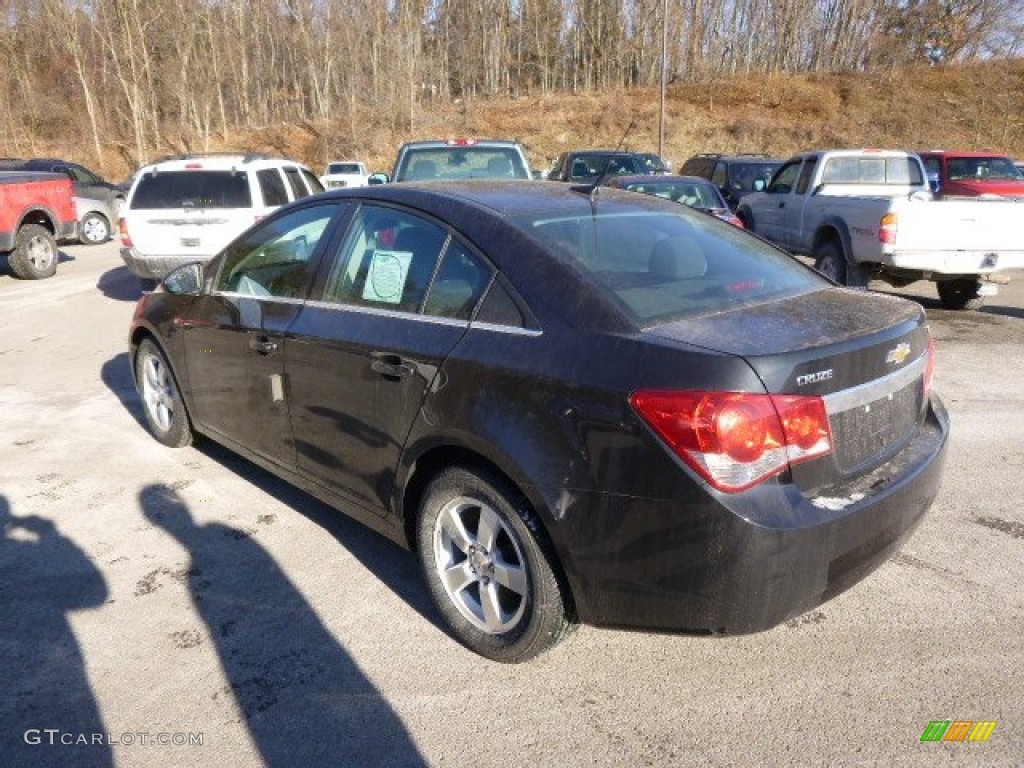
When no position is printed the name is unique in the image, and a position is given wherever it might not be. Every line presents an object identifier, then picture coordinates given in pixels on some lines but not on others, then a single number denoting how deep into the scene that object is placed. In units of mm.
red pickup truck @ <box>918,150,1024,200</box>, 15578
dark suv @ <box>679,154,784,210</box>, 15961
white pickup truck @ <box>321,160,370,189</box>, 27069
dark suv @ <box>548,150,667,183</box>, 15023
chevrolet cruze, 2268
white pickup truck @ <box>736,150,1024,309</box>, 8141
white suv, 9531
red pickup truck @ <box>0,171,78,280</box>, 12188
